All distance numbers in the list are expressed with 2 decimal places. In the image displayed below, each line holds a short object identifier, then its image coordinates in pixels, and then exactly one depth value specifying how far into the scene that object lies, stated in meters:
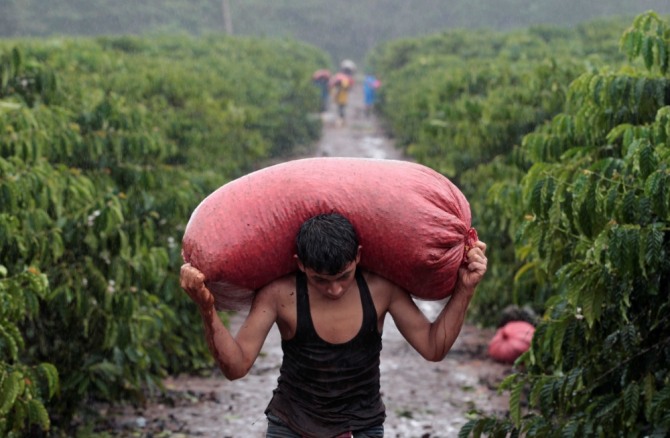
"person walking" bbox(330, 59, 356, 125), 50.41
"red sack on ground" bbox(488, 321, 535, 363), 15.56
